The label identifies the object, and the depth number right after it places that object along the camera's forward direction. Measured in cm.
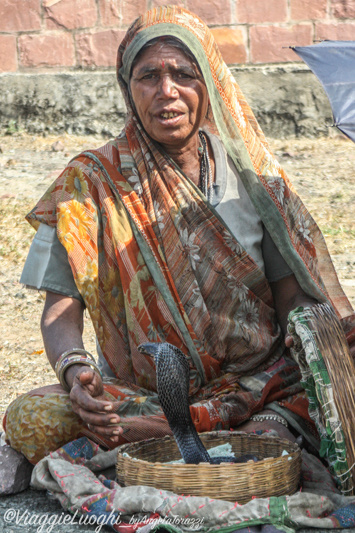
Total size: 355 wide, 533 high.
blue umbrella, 343
